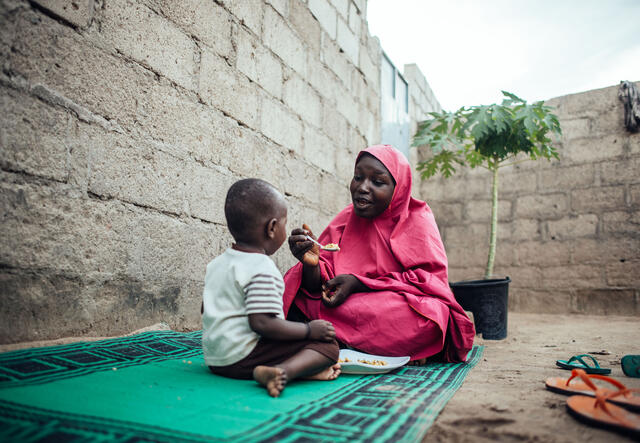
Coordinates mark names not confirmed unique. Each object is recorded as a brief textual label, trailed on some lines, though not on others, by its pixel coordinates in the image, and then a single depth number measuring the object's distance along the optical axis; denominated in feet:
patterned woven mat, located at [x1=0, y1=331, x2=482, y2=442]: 3.85
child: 5.44
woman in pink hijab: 7.64
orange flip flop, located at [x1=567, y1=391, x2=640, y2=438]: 4.07
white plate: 6.72
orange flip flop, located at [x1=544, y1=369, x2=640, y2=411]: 4.69
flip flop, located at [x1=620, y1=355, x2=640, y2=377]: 7.13
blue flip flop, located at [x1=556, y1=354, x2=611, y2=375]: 7.32
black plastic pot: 12.94
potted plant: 13.01
